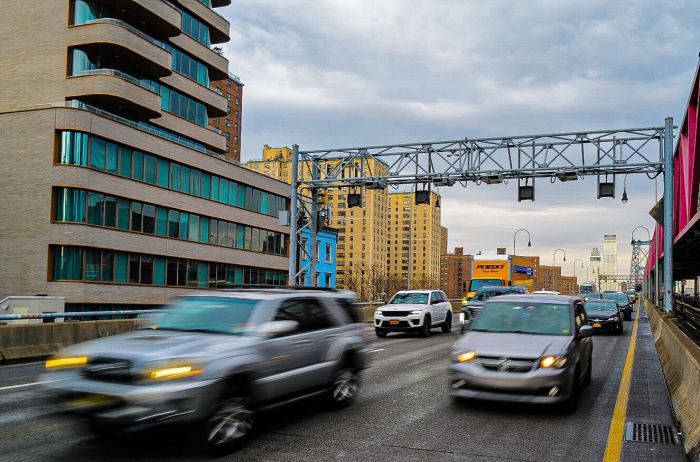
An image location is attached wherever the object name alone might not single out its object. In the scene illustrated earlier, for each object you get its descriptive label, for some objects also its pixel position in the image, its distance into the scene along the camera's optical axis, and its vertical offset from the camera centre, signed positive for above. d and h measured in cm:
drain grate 731 -191
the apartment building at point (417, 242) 16500 +672
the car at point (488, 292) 2788 -105
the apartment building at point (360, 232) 15038 +867
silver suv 589 -102
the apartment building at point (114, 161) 3691 +660
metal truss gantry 2680 +443
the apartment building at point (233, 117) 11944 +2784
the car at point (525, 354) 836 -114
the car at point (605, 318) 2436 -180
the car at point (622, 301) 3694 -180
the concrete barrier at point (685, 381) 672 -158
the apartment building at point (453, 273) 18725 -149
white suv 2314 -168
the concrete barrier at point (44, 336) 1474 -182
